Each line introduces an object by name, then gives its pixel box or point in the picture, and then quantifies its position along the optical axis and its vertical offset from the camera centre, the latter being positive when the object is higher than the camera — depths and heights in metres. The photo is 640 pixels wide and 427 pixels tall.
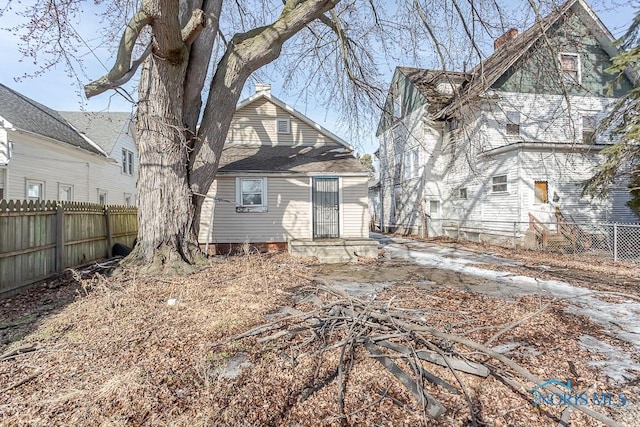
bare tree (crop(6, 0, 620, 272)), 6.73 +2.35
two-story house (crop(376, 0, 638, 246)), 13.41 +2.66
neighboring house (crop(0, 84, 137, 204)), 11.27 +2.29
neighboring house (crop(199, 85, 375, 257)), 11.93 +0.42
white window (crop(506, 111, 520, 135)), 15.49 +4.20
